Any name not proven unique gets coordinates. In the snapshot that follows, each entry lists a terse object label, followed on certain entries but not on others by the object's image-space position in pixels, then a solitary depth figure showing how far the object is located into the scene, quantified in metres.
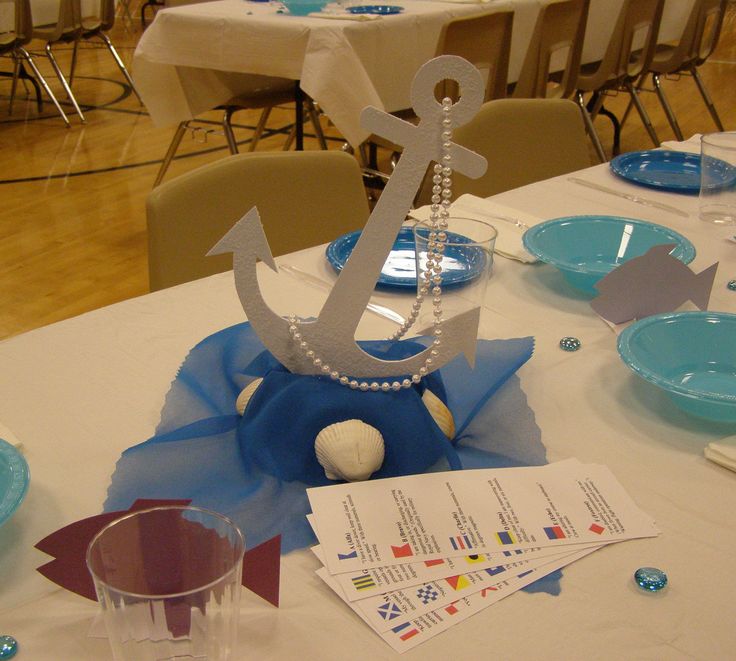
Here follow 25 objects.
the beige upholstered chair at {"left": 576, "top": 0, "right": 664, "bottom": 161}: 3.71
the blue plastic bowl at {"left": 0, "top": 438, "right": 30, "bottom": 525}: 0.75
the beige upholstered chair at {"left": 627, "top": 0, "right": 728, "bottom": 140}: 4.12
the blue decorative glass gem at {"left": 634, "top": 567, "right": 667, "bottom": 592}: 0.72
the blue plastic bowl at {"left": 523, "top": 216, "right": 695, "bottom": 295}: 1.37
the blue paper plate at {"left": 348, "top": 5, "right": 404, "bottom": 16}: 3.21
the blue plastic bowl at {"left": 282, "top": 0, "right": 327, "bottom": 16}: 3.23
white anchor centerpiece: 0.88
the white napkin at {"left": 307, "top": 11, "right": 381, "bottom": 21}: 2.98
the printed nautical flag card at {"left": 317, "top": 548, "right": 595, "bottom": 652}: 0.68
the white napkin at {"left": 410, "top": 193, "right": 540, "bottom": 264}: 1.36
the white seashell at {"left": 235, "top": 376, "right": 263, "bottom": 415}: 0.92
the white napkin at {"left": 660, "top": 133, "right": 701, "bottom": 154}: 1.96
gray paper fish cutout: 1.12
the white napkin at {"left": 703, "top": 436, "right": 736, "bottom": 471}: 0.88
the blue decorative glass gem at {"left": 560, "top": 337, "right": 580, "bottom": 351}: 1.10
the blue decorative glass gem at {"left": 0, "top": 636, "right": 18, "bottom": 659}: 0.65
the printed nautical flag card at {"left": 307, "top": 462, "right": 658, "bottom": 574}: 0.76
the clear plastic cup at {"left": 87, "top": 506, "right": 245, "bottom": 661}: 0.55
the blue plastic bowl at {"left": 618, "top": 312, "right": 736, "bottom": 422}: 1.03
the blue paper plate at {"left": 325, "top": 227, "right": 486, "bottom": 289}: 1.08
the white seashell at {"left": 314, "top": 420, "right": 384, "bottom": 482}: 0.81
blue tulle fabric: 0.82
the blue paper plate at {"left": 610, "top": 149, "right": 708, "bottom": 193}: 1.75
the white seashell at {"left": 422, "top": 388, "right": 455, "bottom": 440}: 0.89
